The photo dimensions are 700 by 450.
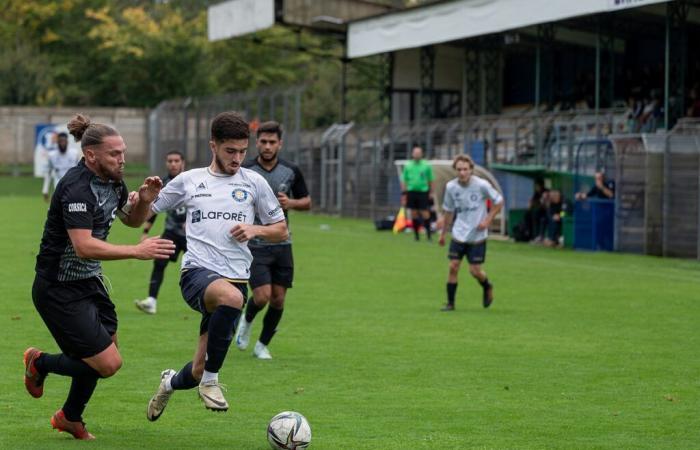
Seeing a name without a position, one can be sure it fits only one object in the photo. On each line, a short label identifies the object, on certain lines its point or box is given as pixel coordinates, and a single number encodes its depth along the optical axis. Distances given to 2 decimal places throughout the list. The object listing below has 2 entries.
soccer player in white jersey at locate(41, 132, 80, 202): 29.84
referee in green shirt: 30.84
